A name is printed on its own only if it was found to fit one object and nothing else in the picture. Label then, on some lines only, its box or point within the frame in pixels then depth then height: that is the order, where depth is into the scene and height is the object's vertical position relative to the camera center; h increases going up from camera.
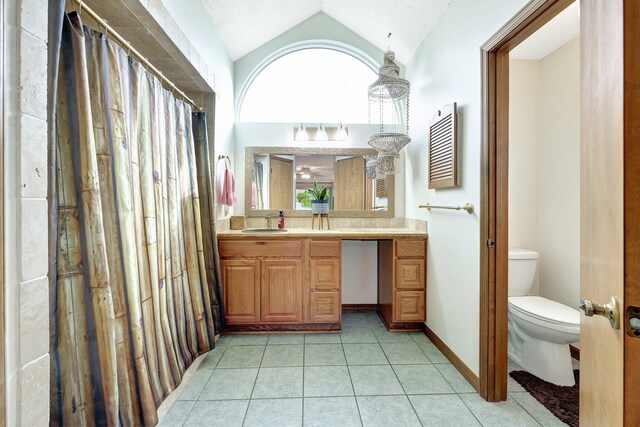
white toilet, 1.73 -0.83
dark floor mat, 1.51 -1.10
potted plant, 2.88 +0.07
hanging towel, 2.51 +0.20
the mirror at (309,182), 3.04 +0.29
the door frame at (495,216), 1.60 -0.05
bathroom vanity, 2.41 -0.59
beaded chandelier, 2.41 +0.98
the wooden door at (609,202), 0.65 +0.01
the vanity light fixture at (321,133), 3.06 +0.82
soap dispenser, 2.92 -0.12
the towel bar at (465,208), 1.75 +0.00
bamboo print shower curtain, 1.05 -0.12
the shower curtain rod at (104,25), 1.08 +0.77
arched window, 3.06 +1.27
